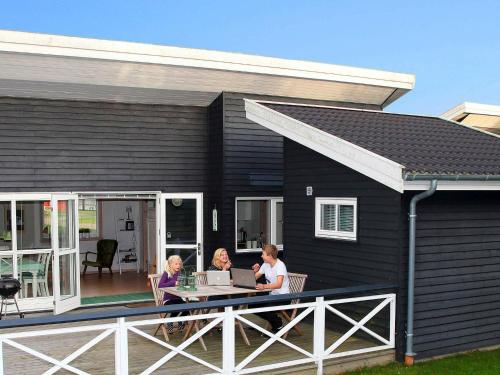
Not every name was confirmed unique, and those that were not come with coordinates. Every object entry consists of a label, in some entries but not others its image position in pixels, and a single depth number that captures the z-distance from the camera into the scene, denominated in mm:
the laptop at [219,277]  7562
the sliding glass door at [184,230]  10281
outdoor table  6938
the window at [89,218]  14227
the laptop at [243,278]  7367
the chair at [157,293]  7573
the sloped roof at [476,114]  13218
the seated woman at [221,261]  8008
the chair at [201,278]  8289
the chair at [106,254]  13195
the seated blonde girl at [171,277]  7455
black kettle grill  8086
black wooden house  6895
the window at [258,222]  10570
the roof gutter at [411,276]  6738
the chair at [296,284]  7752
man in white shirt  7363
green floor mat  10011
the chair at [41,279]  9195
